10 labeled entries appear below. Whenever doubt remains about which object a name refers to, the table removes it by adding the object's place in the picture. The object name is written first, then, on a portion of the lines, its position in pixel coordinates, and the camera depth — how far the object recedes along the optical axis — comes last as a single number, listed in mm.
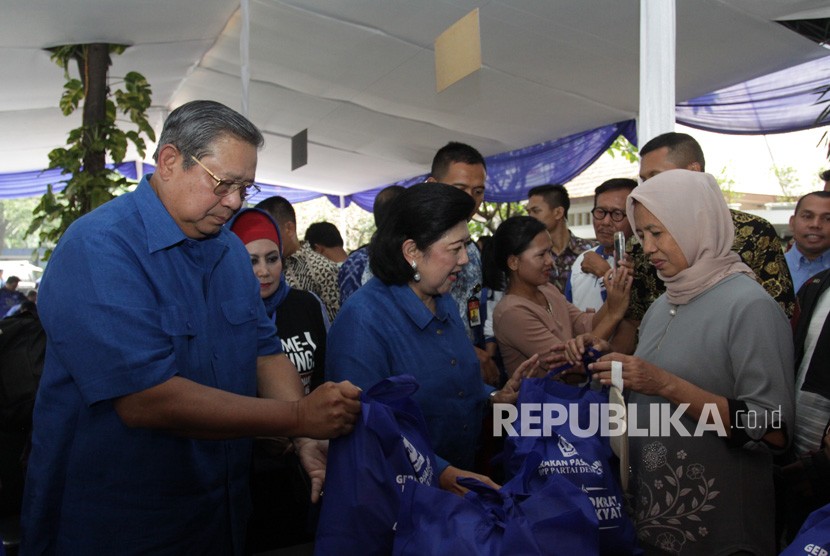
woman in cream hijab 1695
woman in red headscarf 2413
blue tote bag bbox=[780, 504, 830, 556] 1031
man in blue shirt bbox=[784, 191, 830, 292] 4285
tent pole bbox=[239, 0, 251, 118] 4102
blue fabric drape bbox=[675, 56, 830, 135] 4812
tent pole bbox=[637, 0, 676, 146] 2396
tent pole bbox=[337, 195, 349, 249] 12917
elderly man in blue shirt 1408
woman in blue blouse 2014
